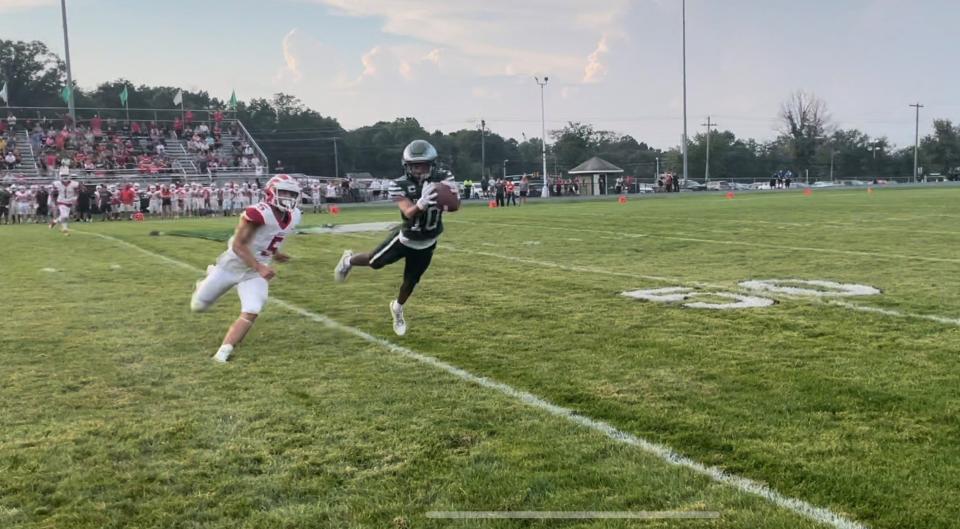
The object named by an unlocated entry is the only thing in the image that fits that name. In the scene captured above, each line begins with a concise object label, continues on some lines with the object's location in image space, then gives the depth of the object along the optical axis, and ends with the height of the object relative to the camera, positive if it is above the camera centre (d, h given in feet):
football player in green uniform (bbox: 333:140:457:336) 24.62 -1.22
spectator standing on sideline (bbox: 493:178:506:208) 133.08 -2.36
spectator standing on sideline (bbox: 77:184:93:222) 111.34 -1.90
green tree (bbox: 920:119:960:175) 347.36 +6.97
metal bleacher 140.36 +2.84
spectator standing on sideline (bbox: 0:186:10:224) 115.14 -1.66
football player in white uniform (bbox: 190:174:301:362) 22.27 -1.91
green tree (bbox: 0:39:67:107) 279.49 +38.34
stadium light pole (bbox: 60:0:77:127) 128.67 +21.80
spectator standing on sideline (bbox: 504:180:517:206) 139.28 -2.37
